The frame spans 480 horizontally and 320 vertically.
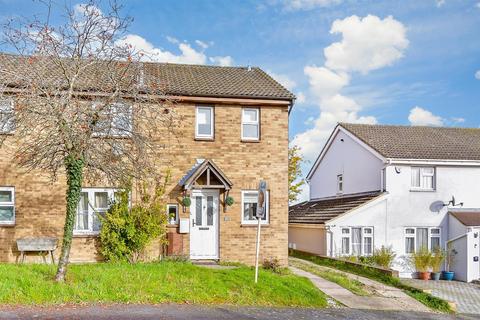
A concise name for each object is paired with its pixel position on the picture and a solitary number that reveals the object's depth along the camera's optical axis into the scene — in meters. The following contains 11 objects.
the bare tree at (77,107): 12.61
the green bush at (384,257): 23.31
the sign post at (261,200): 13.16
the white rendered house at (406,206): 24.34
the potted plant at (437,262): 23.71
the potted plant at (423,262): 23.54
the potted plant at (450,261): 23.66
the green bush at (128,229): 15.91
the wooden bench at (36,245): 15.54
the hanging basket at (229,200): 16.94
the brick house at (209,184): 16.25
